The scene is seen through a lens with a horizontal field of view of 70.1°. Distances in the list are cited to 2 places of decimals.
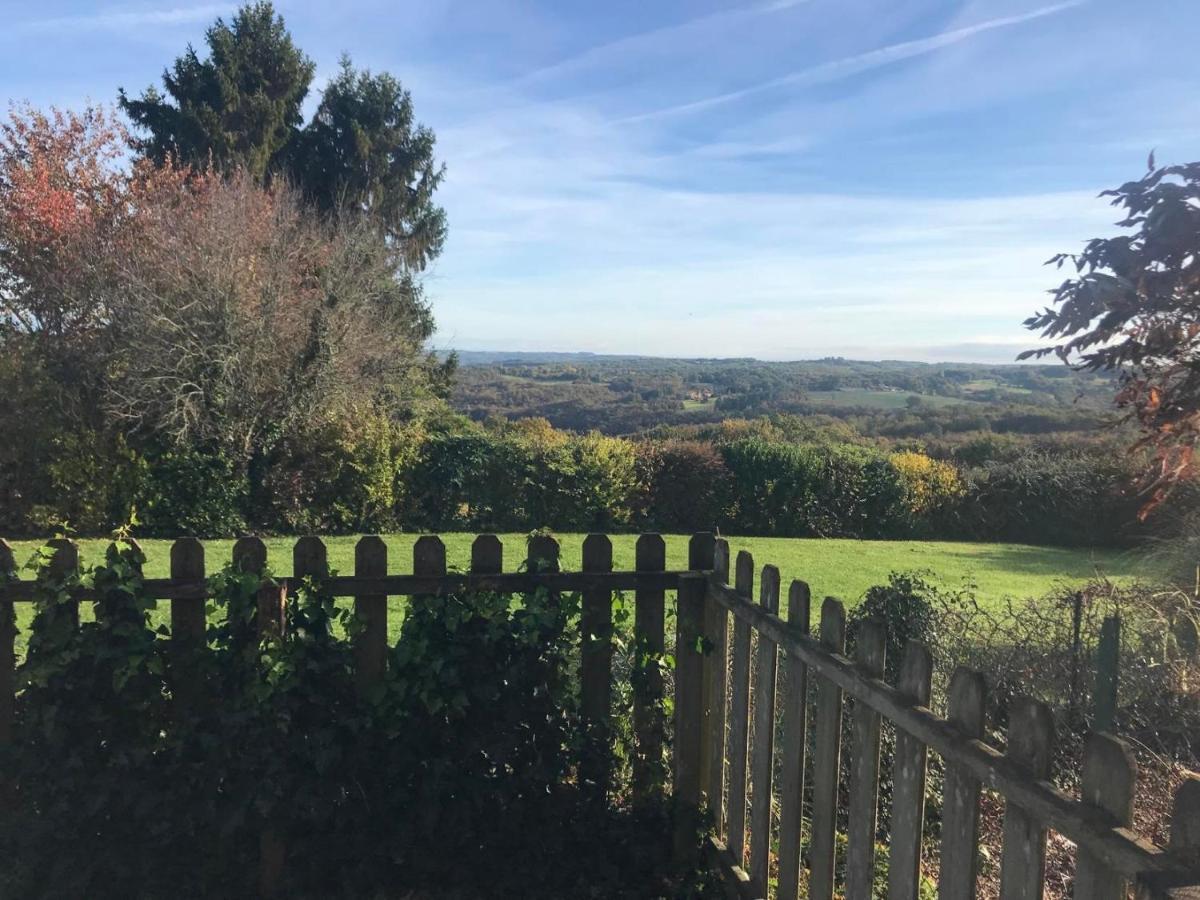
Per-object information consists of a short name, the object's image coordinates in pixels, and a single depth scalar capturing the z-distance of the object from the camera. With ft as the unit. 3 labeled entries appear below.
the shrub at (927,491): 56.59
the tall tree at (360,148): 75.25
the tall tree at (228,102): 68.64
